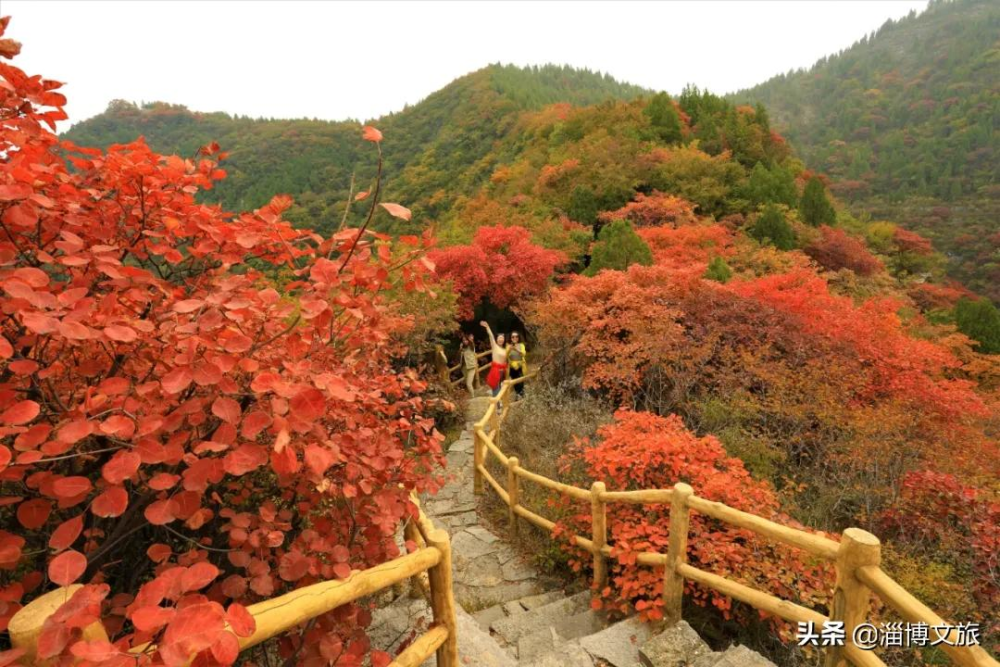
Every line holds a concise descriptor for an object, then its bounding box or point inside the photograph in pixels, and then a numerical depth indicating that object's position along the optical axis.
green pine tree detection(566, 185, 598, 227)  18.14
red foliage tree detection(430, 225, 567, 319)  12.73
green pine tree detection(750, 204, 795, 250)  15.22
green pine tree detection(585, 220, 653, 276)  11.62
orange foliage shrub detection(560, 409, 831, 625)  3.48
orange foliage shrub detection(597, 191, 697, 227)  15.68
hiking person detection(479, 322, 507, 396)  9.37
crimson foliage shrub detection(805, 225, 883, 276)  15.91
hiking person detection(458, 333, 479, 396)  11.28
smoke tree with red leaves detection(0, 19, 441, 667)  1.25
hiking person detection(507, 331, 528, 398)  9.09
